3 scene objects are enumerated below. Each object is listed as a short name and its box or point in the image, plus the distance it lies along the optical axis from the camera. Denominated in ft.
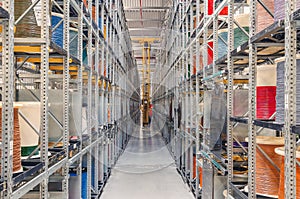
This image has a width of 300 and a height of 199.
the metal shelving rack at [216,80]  4.58
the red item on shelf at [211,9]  11.02
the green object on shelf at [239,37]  8.60
